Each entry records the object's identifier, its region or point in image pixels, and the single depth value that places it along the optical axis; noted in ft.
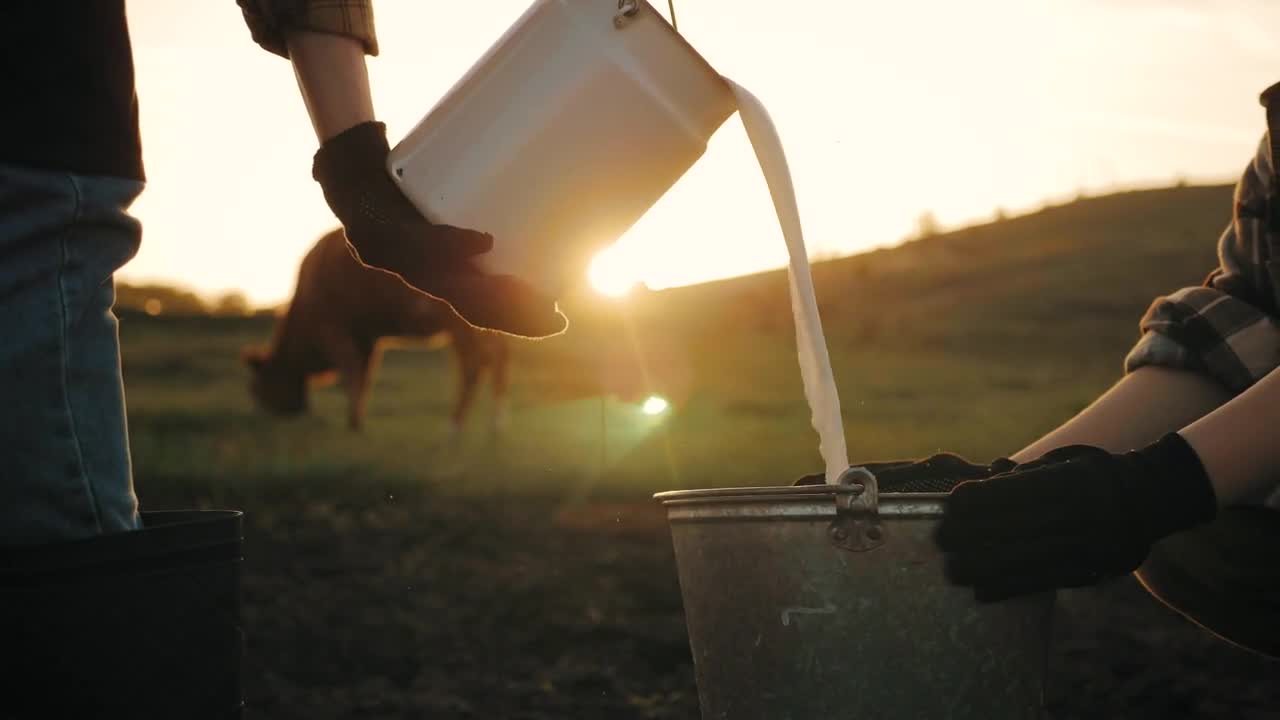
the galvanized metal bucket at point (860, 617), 4.77
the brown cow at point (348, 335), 37.81
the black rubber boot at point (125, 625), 3.67
